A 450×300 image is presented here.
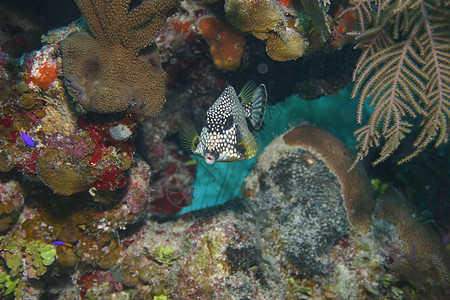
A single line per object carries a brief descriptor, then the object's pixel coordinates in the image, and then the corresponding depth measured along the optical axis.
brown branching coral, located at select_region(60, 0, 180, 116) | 3.10
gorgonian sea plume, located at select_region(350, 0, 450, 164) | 3.53
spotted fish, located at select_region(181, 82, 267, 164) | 3.32
